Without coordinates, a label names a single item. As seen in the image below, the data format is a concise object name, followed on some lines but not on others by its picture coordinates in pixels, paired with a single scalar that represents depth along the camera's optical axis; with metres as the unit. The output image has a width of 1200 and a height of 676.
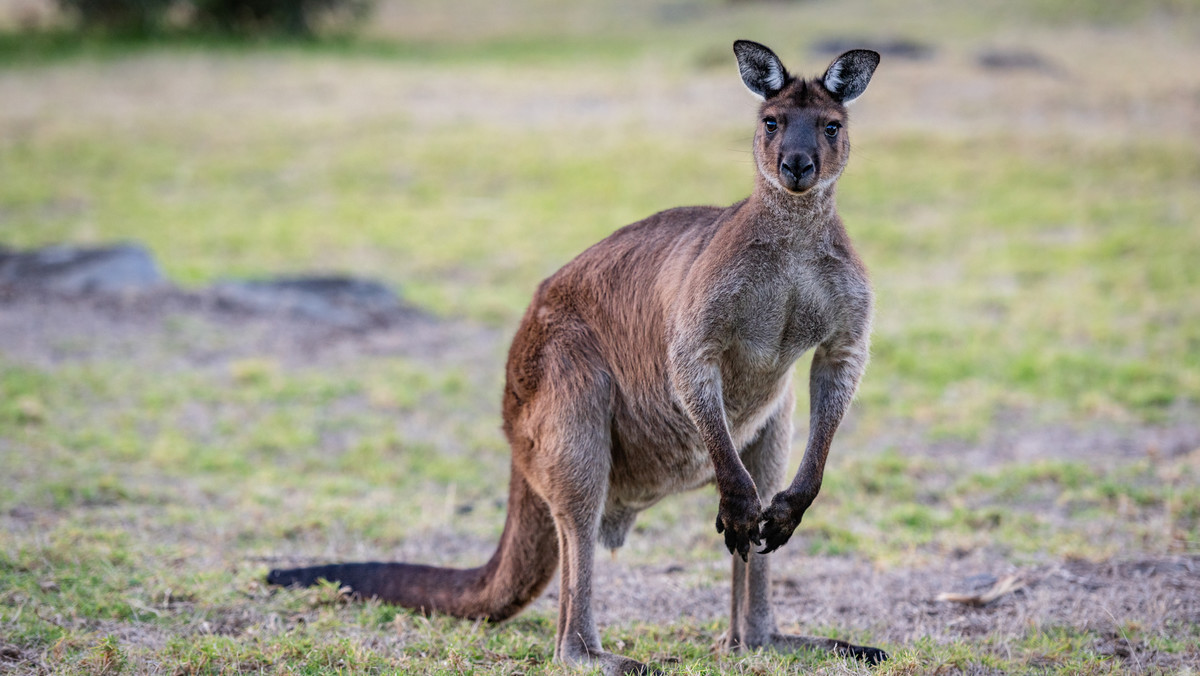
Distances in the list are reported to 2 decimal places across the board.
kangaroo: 6.98
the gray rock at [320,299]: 18.27
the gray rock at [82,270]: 18.22
